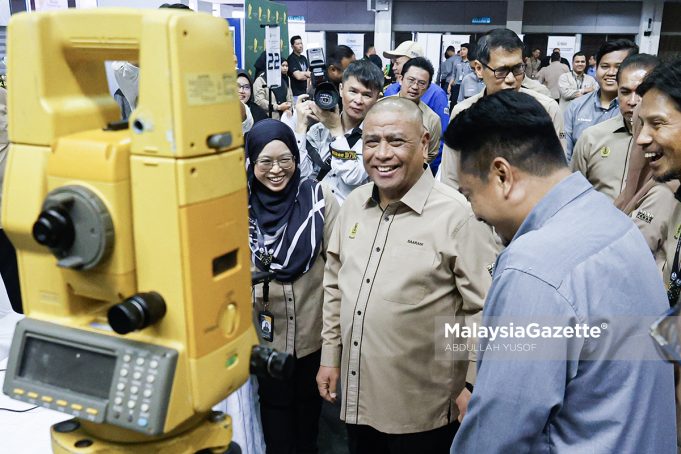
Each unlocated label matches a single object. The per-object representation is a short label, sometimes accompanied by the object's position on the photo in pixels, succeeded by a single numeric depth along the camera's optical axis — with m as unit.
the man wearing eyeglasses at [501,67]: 3.23
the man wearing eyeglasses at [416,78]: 4.32
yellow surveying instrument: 0.86
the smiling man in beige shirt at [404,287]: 1.79
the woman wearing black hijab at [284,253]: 2.17
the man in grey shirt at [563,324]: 1.07
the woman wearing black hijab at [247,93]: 4.85
